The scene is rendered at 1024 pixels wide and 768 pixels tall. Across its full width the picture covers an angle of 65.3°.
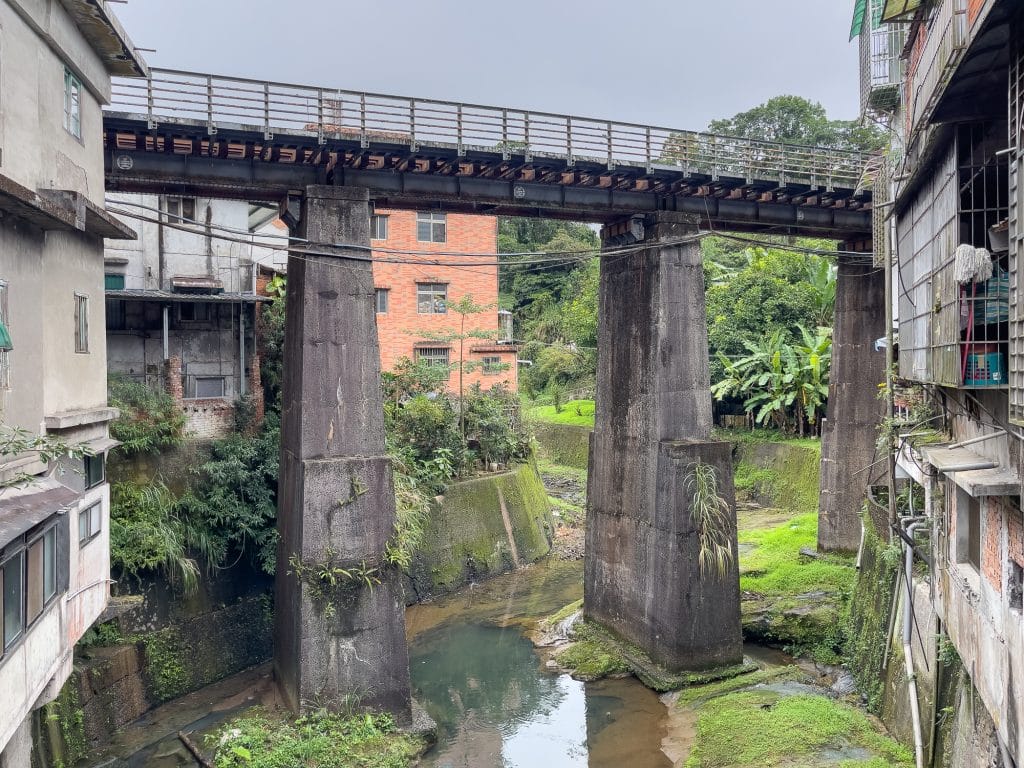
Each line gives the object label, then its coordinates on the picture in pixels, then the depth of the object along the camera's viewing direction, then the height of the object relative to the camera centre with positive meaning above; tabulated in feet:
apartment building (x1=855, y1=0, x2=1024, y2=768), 21.52 +1.38
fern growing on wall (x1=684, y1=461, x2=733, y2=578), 47.32 -8.48
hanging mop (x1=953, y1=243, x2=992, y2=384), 23.80 +3.26
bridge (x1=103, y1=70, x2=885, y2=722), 40.14 +3.77
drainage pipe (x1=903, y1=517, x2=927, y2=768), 30.91 -11.98
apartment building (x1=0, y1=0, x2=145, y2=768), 25.99 +2.21
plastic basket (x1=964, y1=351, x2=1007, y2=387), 23.45 +0.09
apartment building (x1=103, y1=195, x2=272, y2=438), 57.16 +5.32
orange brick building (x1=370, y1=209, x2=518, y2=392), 86.74 +10.22
